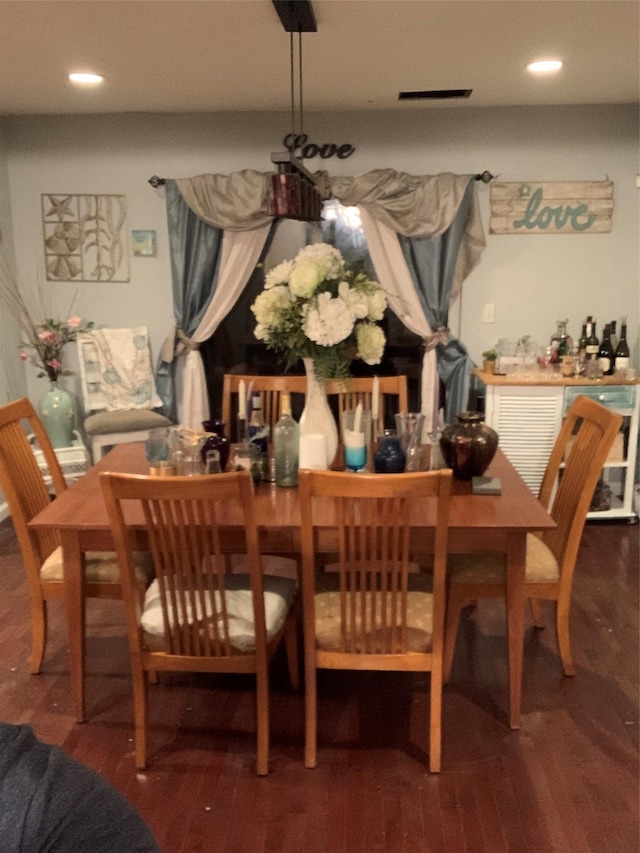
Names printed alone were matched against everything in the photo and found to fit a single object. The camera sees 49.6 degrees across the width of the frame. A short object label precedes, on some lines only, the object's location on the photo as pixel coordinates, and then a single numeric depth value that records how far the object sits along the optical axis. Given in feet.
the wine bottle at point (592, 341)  12.75
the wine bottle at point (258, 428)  7.67
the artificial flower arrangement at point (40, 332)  13.41
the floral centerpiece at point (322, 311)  7.22
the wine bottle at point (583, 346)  12.80
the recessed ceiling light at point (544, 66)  10.00
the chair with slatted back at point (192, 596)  5.78
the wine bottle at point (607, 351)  13.01
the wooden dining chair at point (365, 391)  9.36
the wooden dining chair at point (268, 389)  10.12
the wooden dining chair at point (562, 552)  7.39
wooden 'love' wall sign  13.44
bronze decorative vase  7.39
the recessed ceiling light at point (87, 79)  10.66
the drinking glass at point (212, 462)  7.34
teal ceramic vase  13.31
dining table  6.44
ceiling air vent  11.71
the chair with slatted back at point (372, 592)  5.62
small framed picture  14.14
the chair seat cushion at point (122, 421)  13.35
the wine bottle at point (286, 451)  7.42
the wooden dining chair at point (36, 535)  7.49
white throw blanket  14.07
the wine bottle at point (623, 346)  13.08
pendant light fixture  7.56
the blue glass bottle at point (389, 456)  7.47
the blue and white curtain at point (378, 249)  13.08
